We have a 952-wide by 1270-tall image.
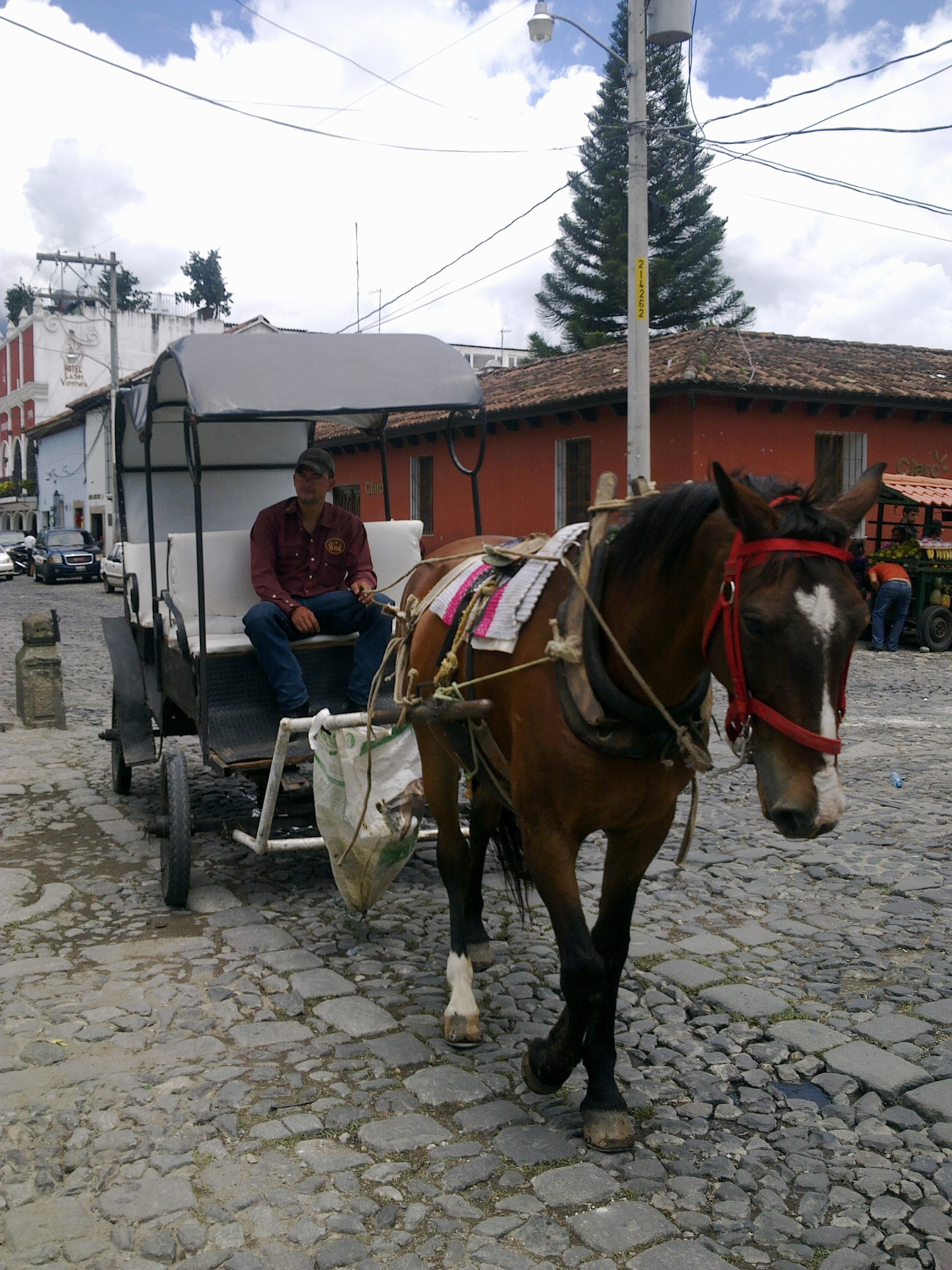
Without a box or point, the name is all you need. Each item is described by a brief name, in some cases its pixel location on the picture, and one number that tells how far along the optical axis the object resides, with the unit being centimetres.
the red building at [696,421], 1853
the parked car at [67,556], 3503
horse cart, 515
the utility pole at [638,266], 1244
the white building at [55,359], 5547
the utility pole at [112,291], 3162
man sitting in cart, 543
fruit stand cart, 1619
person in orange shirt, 1588
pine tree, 3581
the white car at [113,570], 2723
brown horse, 244
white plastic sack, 448
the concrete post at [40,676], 951
